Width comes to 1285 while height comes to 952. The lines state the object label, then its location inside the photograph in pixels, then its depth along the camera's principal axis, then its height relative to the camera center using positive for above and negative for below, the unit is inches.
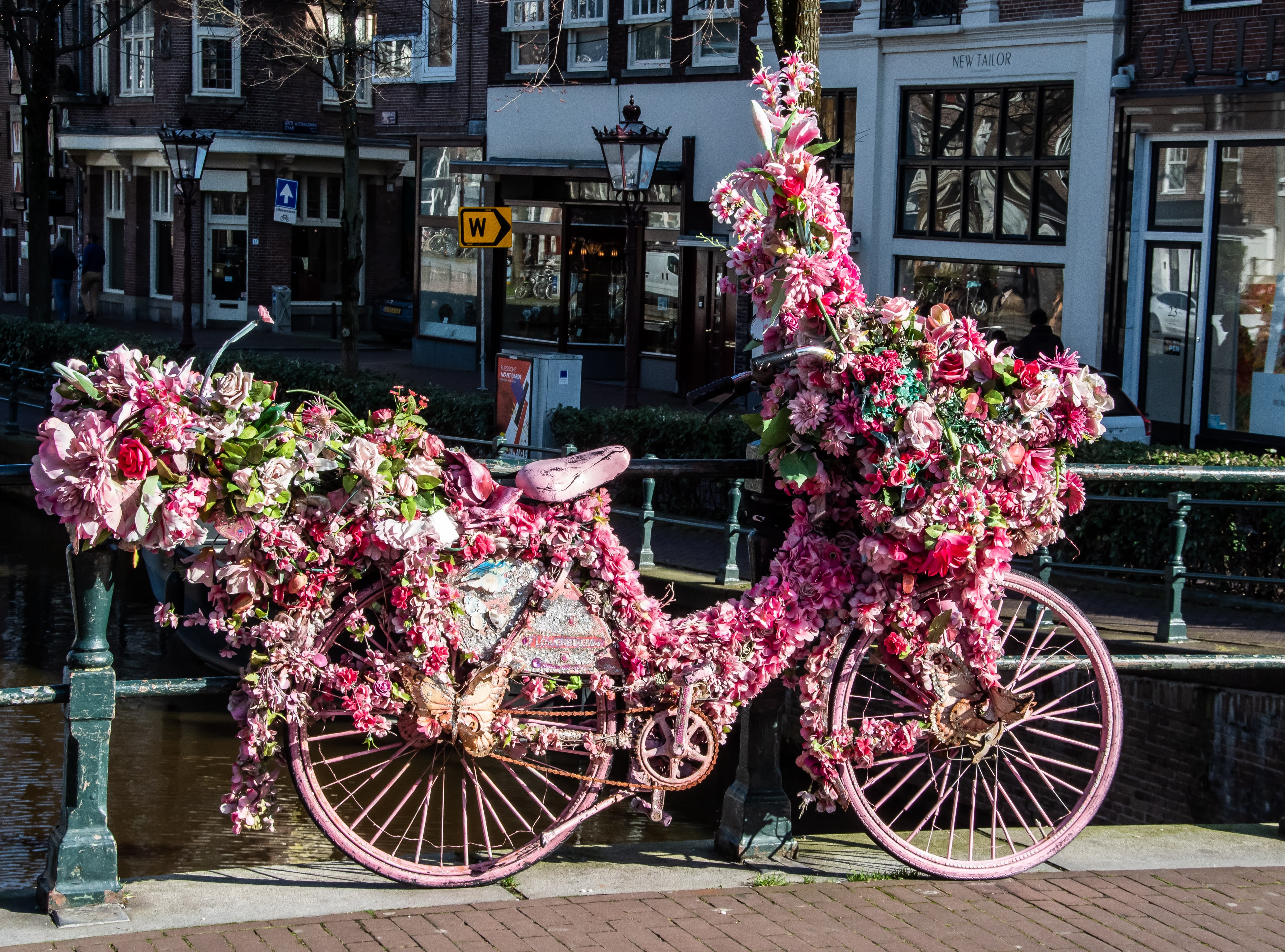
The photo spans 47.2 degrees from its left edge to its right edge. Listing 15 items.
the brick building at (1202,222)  652.7 +51.0
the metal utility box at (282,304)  1354.6 +6.3
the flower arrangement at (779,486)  146.2 -19.8
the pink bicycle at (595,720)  160.1 -45.8
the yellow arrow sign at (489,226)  676.7 +41.5
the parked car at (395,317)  1283.2 -3.1
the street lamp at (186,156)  948.0 +98.7
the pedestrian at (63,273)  1326.3 +29.5
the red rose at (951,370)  161.9 -4.6
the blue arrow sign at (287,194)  950.4 +75.6
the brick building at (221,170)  1389.0 +137.3
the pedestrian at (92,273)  1369.3 +31.1
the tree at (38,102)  961.5 +134.8
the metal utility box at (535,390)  577.9 -28.8
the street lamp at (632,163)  629.9 +67.5
